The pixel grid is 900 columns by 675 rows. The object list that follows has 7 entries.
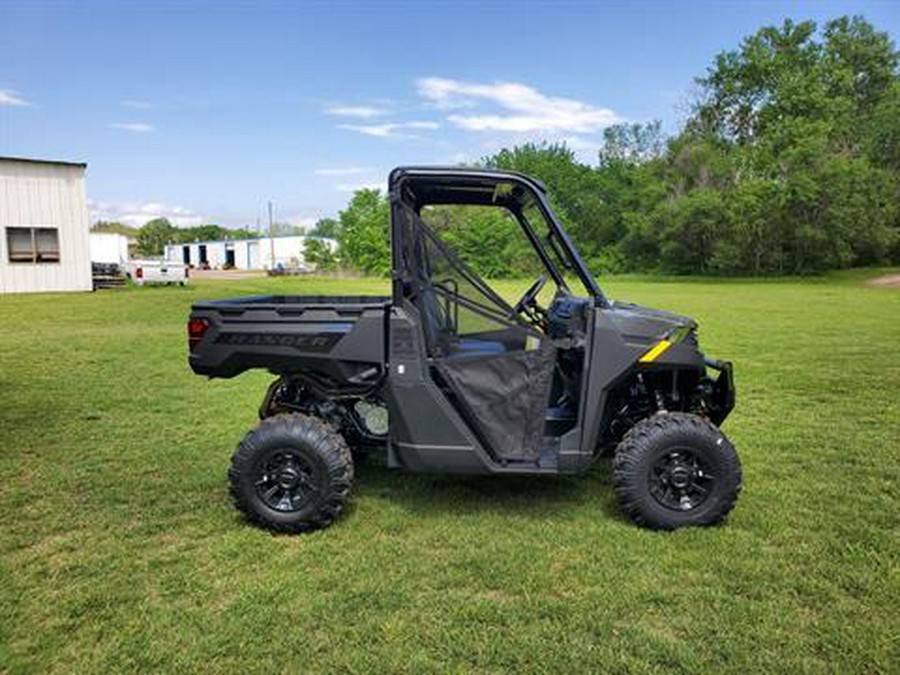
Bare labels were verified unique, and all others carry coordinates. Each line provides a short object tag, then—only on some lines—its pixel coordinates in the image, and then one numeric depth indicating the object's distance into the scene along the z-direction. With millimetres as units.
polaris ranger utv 4047
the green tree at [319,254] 59456
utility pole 74750
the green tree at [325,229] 85238
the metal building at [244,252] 77188
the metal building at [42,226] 23547
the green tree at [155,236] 92688
